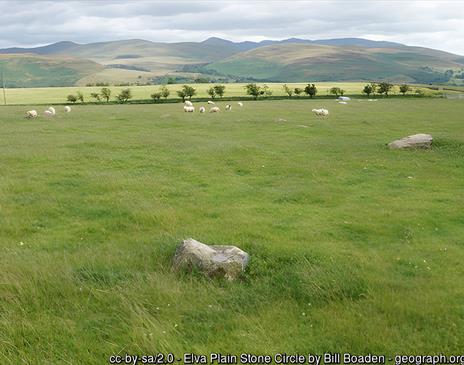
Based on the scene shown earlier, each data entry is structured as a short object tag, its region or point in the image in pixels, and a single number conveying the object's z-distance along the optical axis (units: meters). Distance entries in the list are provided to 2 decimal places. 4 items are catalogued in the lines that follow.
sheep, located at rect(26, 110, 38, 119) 54.92
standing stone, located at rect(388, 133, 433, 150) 29.88
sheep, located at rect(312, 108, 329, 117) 56.00
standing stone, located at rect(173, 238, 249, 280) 9.95
